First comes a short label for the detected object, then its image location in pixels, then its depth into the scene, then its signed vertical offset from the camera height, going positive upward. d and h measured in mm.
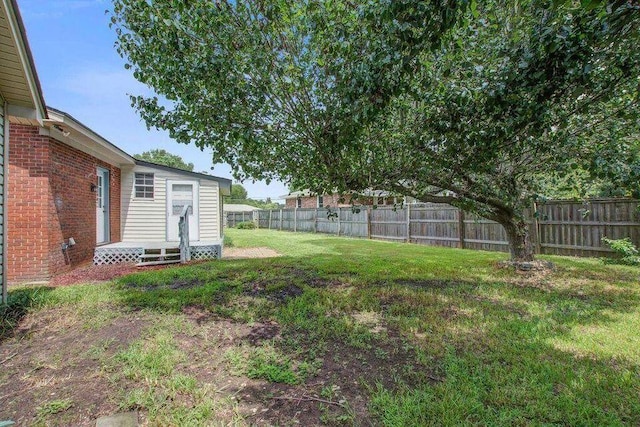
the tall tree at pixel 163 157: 50106 +10726
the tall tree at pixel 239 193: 63481 +5767
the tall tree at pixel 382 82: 3104 +1603
